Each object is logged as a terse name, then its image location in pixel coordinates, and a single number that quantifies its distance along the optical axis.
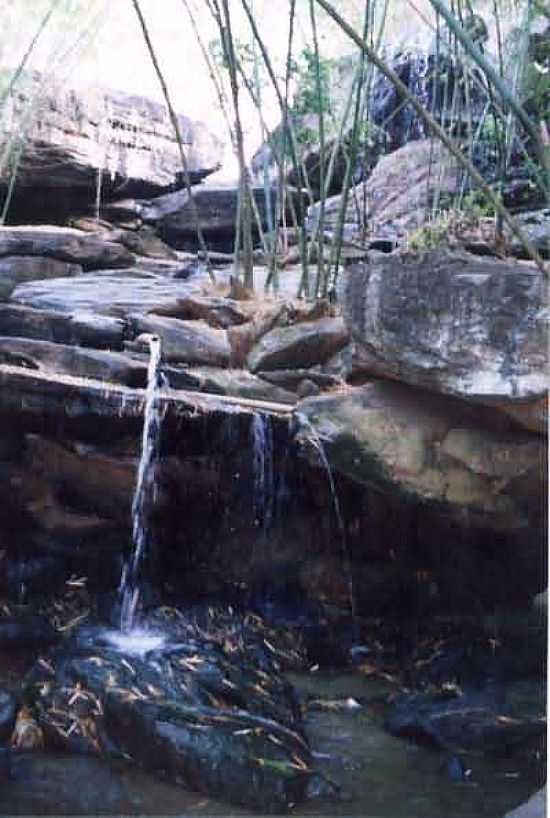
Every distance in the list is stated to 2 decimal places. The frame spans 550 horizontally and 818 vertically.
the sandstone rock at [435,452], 3.06
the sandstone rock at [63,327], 4.46
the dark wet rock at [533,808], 2.11
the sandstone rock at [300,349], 4.24
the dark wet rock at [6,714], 2.86
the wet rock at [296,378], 4.07
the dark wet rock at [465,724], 2.90
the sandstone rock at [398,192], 6.65
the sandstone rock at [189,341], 4.29
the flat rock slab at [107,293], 4.82
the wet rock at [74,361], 3.99
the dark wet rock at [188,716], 2.62
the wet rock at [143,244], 7.42
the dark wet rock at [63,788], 2.55
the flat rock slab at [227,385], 4.04
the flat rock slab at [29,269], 5.81
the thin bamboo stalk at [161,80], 4.20
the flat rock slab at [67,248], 6.25
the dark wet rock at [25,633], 3.61
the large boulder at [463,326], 2.65
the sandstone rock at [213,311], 4.57
